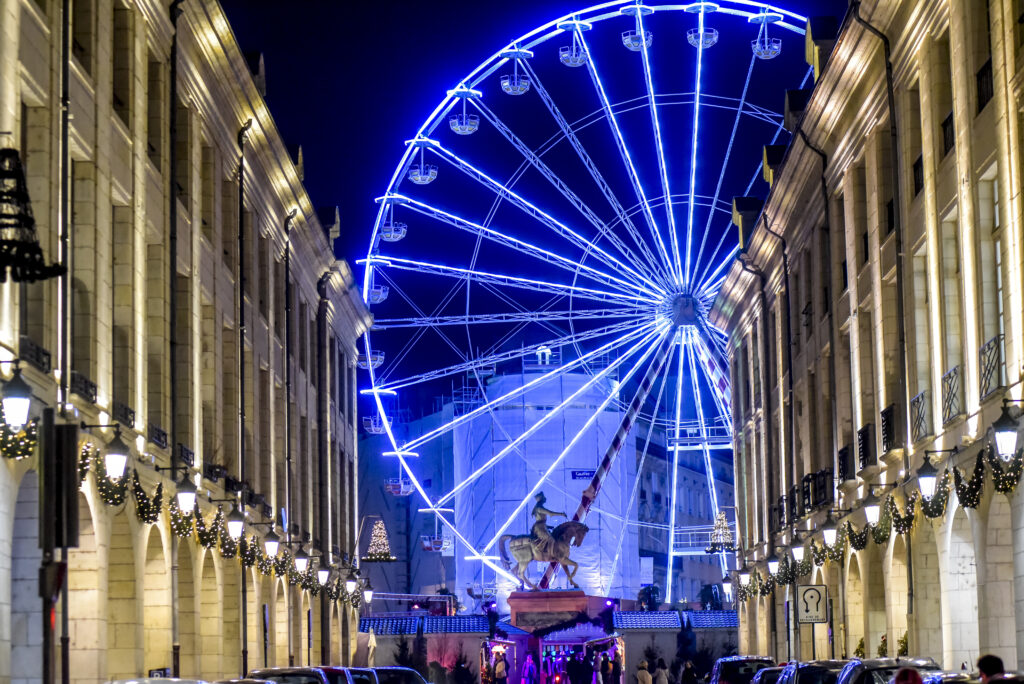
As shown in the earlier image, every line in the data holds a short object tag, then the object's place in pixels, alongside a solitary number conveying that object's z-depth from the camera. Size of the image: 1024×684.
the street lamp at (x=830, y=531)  40.53
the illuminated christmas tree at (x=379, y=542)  70.69
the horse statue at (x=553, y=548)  73.12
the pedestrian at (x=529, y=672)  64.94
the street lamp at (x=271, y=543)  39.97
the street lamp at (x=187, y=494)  29.98
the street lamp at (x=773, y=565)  50.80
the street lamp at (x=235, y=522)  37.84
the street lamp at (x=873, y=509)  35.34
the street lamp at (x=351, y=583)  65.81
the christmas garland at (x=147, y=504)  29.61
